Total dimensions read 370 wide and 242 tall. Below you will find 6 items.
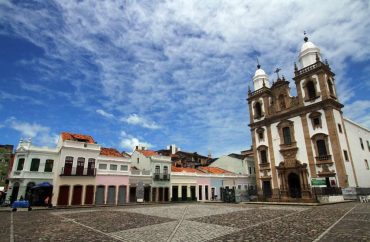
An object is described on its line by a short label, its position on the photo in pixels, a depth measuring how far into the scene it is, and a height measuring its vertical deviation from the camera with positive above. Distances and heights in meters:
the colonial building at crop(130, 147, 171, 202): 36.44 +3.20
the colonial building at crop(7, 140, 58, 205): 27.86 +2.80
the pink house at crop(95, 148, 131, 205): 31.92 +2.02
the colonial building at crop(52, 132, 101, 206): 29.12 +2.72
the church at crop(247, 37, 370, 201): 29.34 +6.98
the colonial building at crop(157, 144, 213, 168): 56.44 +8.44
